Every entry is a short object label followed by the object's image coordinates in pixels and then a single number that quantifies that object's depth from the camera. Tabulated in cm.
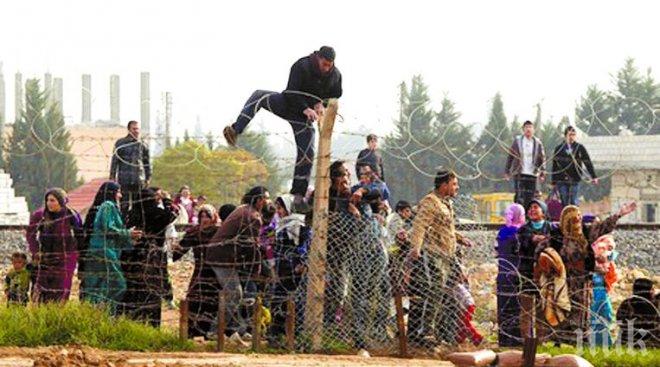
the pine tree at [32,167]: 5672
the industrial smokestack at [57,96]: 5988
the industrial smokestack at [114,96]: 4877
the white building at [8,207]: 4187
